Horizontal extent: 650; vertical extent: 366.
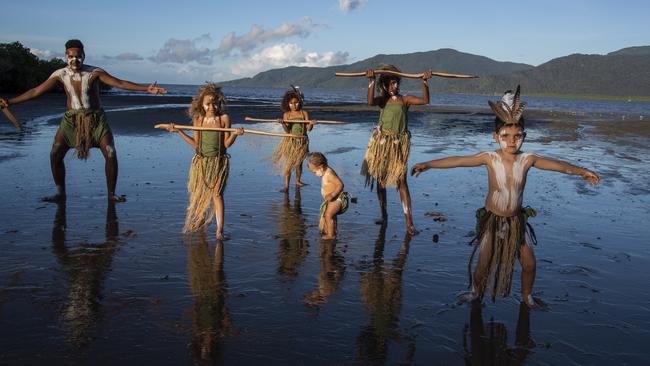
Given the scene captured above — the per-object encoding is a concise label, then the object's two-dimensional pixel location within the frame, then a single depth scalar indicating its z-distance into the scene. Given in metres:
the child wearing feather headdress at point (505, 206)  4.47
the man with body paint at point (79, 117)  7.75
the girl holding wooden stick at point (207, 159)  6.42
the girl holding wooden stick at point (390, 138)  7.09
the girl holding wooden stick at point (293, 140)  9.73
